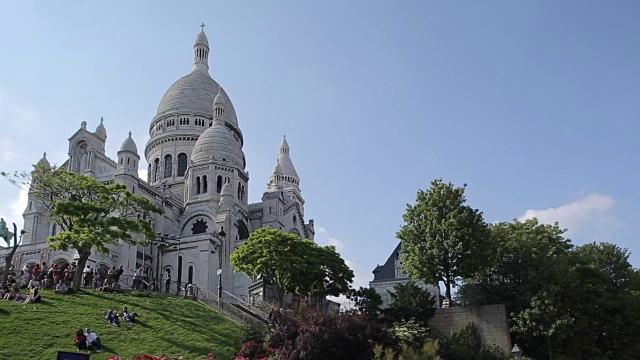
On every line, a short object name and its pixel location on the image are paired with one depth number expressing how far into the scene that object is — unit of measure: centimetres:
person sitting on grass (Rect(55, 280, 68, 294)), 3941
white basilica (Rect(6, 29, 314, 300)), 6550
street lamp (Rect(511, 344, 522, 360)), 2972
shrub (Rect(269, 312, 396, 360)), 2991
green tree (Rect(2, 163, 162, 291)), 4119
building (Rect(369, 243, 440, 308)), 7588
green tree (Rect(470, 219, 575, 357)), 3772
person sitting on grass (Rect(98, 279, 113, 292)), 4188
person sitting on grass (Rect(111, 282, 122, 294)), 4222
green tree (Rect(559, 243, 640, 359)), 3922
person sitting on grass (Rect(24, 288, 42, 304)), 3529
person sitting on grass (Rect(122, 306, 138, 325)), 3438
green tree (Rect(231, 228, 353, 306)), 4656
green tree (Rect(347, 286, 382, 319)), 4012
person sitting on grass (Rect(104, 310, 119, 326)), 3353
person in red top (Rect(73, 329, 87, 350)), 2852
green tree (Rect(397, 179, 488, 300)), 4047
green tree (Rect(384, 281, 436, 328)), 3944
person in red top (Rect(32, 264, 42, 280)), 4215
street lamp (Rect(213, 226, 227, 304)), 4191
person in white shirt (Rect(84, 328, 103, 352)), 2906
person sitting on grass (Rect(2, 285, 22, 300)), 3561
